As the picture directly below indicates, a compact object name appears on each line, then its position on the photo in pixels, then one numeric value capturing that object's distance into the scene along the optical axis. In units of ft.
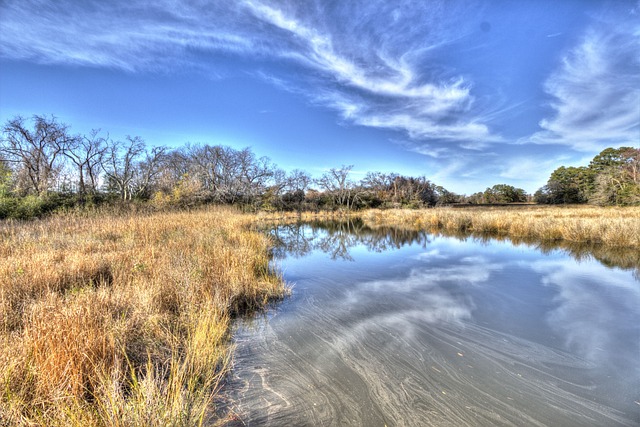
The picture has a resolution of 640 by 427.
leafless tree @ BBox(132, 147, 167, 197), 104.34
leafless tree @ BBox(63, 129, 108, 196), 76.48
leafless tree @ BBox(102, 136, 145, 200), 90.00
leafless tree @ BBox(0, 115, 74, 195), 69.87
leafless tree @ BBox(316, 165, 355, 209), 136.15
